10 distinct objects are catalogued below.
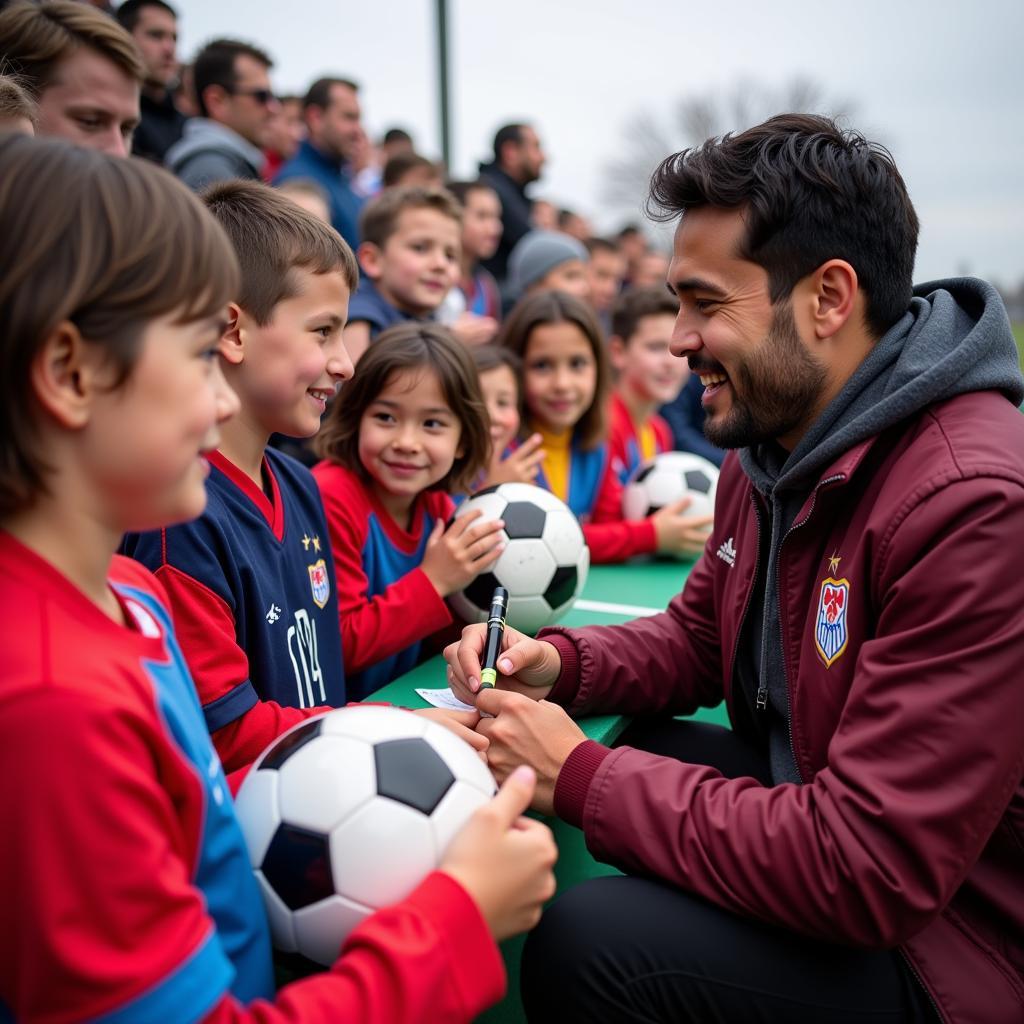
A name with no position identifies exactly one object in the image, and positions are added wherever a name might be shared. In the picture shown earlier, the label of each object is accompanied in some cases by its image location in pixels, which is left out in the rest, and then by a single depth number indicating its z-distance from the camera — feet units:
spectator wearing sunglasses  17.97
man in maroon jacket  4.35
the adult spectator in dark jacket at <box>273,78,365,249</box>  19.75
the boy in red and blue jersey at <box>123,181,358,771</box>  5.53
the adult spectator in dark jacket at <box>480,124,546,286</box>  24.21
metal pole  25.43
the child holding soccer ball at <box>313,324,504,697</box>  8.17
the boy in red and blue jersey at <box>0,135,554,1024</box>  2.73
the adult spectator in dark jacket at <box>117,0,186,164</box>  16.93
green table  6.44
